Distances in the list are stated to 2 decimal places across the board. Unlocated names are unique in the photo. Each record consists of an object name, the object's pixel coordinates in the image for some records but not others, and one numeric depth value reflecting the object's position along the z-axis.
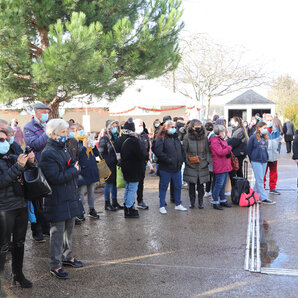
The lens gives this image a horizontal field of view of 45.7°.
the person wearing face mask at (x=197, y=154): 6.95
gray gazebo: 32.31
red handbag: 7.15
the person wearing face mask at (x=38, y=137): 5.20
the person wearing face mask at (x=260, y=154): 7.22
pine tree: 7.32
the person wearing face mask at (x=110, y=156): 7.01
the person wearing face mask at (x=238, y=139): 7.83
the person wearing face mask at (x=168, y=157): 6.61
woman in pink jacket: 6.91
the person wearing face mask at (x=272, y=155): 7.92
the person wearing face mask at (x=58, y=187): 3.88
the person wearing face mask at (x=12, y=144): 3.67
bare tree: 26.48
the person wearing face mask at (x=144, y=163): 6.36
